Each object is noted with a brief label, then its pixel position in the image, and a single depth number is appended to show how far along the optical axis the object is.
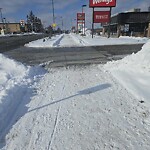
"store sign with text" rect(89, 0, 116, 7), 24.55
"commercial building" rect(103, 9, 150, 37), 29.26
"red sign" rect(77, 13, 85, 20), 47.93
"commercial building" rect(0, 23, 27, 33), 97.07
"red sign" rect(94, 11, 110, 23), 26.97
